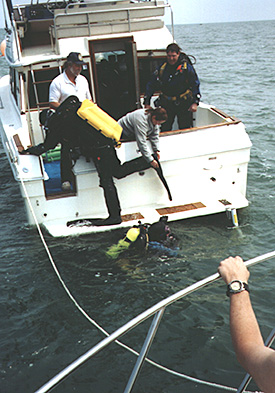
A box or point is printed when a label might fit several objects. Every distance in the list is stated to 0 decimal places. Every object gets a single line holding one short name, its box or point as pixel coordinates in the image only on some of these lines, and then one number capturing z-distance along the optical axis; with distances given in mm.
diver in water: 5754
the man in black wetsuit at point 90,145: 5945
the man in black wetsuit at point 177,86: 6883
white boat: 6406
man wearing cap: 6352
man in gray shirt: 6121
